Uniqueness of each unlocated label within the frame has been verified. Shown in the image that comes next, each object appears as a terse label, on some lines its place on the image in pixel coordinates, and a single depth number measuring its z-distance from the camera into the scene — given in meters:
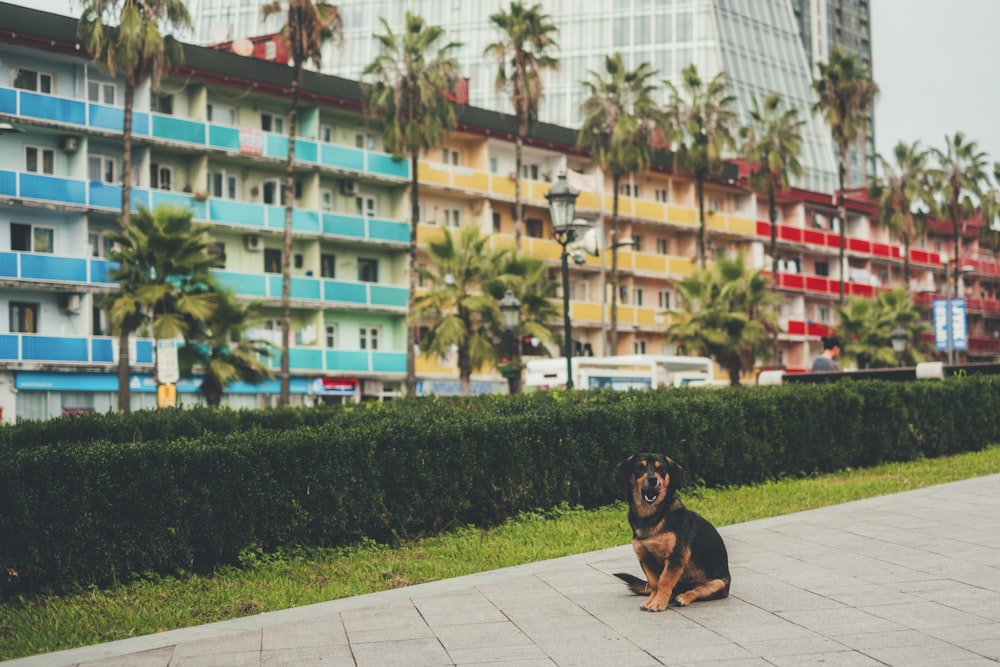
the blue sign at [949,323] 65.28
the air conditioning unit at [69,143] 41.59
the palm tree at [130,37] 36.94
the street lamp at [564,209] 23.12
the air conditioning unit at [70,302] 41.06
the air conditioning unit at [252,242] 46.91
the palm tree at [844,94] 60.53
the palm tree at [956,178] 78.31
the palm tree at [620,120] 53.16
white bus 38.67
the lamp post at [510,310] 28.44
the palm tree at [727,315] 45.56
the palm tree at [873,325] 57.94
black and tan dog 7.93
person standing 18.95
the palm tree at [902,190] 74.62
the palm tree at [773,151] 61.97
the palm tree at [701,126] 57.28
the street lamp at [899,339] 45.47
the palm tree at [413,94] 44.19
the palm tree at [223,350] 31.98
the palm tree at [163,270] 30.34
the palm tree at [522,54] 49.09
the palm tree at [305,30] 39.38
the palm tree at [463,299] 37.97
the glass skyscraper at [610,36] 88.38
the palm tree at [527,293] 37.94
